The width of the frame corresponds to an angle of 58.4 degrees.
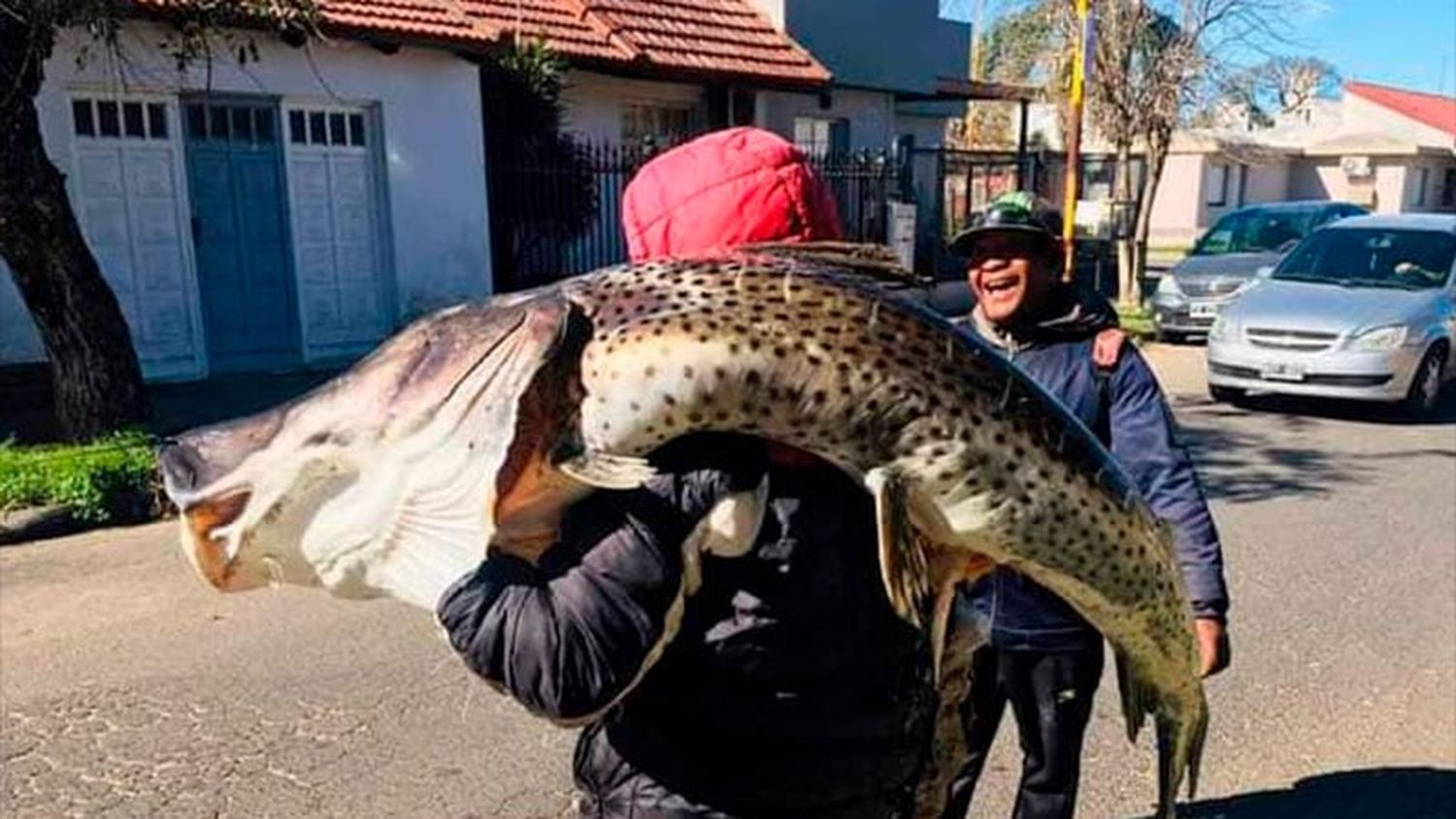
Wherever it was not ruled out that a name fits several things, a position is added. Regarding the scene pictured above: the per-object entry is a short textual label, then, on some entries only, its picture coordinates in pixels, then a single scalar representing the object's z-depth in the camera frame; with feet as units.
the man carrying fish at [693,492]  4.72
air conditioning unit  146.61
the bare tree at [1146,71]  54.75
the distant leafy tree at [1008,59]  71.26
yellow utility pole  40.68
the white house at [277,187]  33.86
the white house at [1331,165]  137.28
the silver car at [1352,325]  33.71
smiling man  9.93
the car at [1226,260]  48.75
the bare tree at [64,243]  25.43
